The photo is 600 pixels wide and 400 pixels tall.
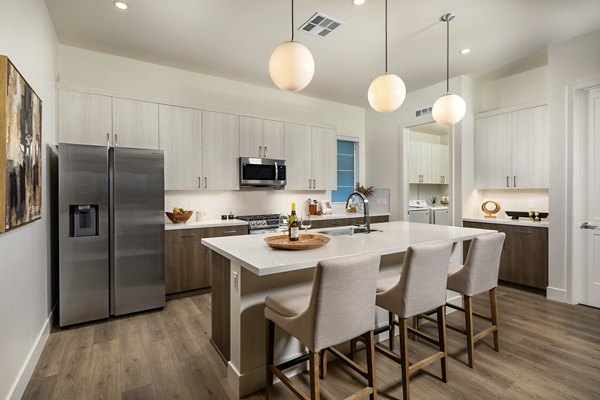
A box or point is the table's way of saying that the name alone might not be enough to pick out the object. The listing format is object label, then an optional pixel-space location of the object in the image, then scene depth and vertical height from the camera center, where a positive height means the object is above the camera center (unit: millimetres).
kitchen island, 1848 -592
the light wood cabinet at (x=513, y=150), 4031 +662
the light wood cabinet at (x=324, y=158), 5168 +684
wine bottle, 2174 -219
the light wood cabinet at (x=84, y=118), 3301 +887
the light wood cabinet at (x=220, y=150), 4145 +666
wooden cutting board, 1960 -299
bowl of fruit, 3855 -211
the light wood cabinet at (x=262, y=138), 4441 +897
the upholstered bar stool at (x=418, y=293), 1811 -588
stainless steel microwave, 4379 +377
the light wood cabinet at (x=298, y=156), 4883 +682
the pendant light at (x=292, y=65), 2066 +900
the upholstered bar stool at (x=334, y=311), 1469 -585
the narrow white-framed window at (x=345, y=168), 5957 +584
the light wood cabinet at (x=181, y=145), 3867 +681
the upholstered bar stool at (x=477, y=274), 2219 -573
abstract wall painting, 1617 +296
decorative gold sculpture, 4538 -154
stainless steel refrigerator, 2916 -331
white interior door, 3309 -240
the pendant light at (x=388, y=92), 2494 +864
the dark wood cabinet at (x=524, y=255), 3770 -736
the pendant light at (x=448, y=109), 2867 +834
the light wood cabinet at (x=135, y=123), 3568 +892
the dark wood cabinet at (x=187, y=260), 3629 -739
